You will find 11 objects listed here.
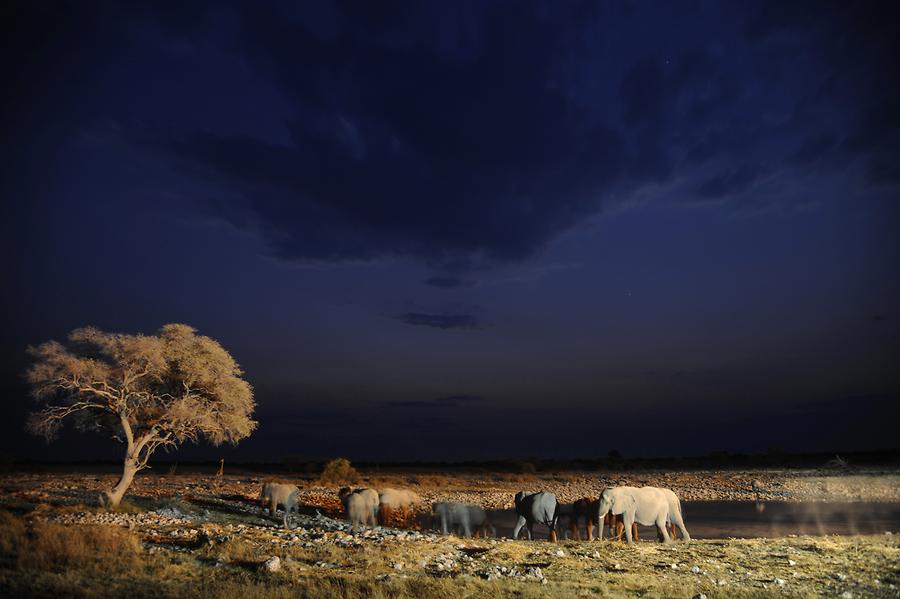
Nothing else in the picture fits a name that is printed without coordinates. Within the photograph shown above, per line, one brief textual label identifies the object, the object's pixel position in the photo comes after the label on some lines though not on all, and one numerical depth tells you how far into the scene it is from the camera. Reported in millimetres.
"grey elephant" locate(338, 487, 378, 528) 24125
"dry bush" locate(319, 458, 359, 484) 52125
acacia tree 21719
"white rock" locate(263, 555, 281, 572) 12000
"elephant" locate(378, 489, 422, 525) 27078
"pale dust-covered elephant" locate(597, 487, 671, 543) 19953
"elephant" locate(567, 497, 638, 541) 21672
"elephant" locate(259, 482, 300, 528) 24656
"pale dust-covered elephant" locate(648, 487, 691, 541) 20297
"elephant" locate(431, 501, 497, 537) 23641
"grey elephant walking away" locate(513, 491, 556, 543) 21766
